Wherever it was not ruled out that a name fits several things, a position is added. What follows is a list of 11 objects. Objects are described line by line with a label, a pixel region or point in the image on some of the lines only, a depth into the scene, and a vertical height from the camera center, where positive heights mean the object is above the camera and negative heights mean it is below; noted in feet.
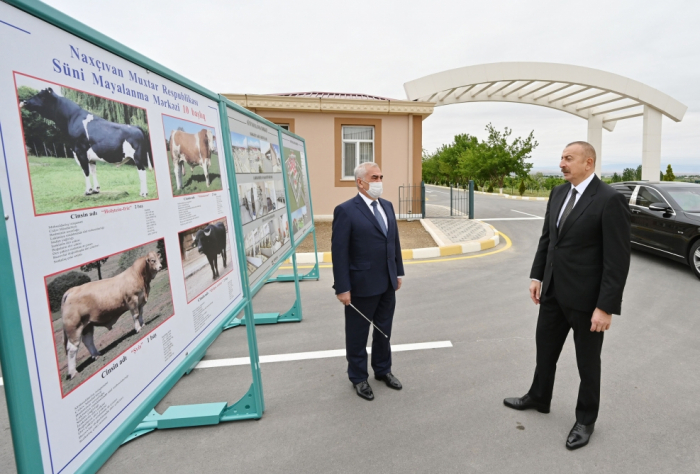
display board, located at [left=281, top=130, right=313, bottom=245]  18.43 -0.04
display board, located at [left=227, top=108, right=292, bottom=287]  11.21 -0.21
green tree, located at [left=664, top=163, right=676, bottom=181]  87.20 -2.07
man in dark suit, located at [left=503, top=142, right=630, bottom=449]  8.52 -2.12
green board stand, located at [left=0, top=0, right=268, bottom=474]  3.98 -1.68
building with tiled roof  45.37 +4.92
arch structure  58.44 +12.52
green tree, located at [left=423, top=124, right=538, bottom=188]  114.01 +3.81
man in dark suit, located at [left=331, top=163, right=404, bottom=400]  11.06 -2.24
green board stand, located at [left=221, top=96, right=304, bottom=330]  16.58 -5.42
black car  23.49 -3.22
